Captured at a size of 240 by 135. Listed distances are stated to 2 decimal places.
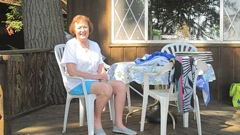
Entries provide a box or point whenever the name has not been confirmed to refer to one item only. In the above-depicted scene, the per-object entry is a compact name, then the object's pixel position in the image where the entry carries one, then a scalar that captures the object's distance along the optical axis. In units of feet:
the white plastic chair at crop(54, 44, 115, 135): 11.19
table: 11.96
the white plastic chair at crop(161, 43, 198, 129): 15.81
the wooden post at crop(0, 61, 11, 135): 9.90
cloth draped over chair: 11.35
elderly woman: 11.46
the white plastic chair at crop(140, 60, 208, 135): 11.30
